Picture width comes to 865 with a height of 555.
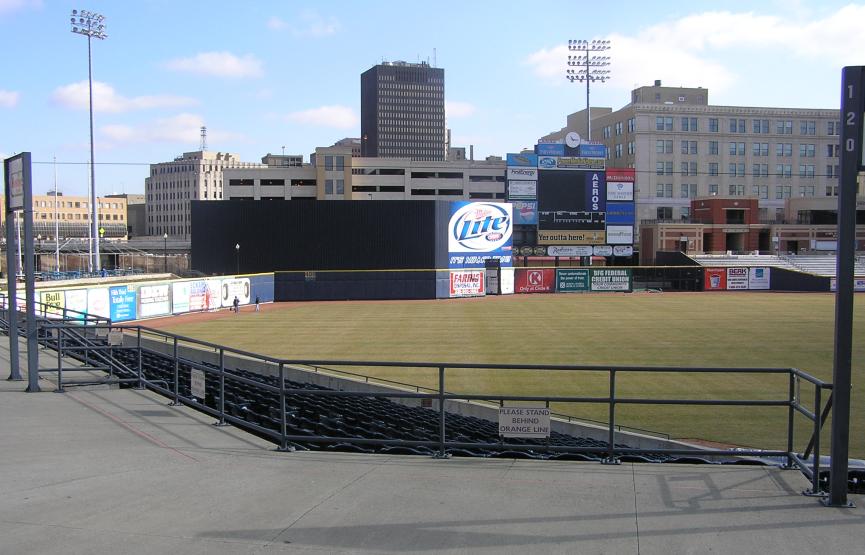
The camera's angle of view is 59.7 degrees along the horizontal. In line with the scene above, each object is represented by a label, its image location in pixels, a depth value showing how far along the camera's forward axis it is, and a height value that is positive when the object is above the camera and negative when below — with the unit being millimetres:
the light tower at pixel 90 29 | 58719 +16969
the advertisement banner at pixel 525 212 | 67938 +2084
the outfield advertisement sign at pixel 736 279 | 69812 -4038
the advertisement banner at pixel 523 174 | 67062 +5460
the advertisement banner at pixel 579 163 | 68125 +6545
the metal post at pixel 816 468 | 6555 -2033
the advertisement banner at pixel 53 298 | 32062 -2755
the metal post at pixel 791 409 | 7484 -1731
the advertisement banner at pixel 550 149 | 68000 +7768
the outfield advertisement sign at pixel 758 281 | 69875 -4217
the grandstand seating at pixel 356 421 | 9414 -3011
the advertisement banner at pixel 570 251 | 68688 -1442
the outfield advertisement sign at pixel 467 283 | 61656 -3988
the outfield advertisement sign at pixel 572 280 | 67812 -4035
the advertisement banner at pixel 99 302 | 36050 -3281
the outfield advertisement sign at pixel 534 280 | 66938 -4023
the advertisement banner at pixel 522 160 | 67188 +6698
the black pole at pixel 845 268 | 6098 -267
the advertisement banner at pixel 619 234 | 68938 +111
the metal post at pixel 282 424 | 8396 -2131
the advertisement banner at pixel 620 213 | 69062 +2034
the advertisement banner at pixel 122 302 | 37906 -3487
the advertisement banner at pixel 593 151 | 68750 +7683
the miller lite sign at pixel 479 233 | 62938 +165
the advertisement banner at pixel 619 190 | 68562 +4108
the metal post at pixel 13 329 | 12922 -1621
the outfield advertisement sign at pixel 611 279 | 68000 -3955
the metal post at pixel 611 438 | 7602 -2049
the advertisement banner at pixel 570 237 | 68625 -170
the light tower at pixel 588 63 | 92938 +21357
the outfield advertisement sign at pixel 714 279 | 69500 -4035
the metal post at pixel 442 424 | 7918 -2023
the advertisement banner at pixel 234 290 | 49750 -3747
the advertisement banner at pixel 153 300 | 40969 -3663
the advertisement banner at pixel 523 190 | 67312 +4045
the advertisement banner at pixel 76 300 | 34406 -3016
